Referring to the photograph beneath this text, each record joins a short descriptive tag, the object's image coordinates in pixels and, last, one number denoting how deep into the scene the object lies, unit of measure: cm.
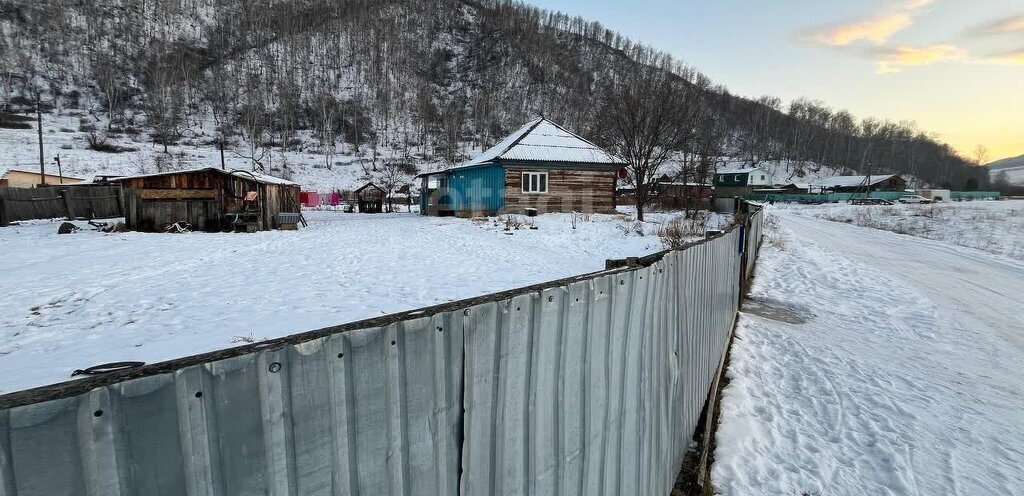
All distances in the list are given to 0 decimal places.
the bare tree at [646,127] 2309
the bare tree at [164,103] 6569
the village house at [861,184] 7481
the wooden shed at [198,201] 1686
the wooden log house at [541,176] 2386
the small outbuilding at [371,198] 3675
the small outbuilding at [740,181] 7712
